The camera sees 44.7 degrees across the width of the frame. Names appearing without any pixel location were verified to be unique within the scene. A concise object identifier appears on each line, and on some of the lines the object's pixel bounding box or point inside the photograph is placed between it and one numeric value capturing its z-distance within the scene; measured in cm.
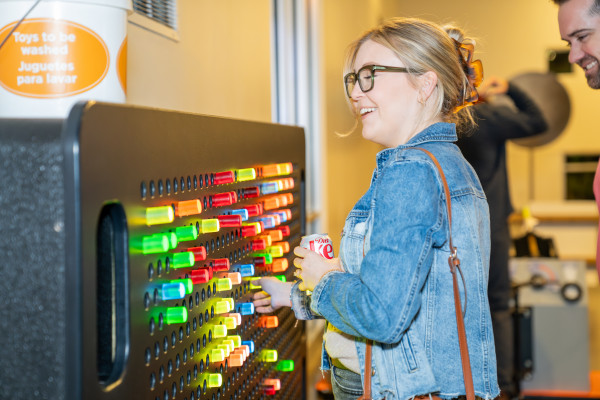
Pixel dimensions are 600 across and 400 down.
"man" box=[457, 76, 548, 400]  360
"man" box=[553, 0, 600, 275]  191
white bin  95
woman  129
